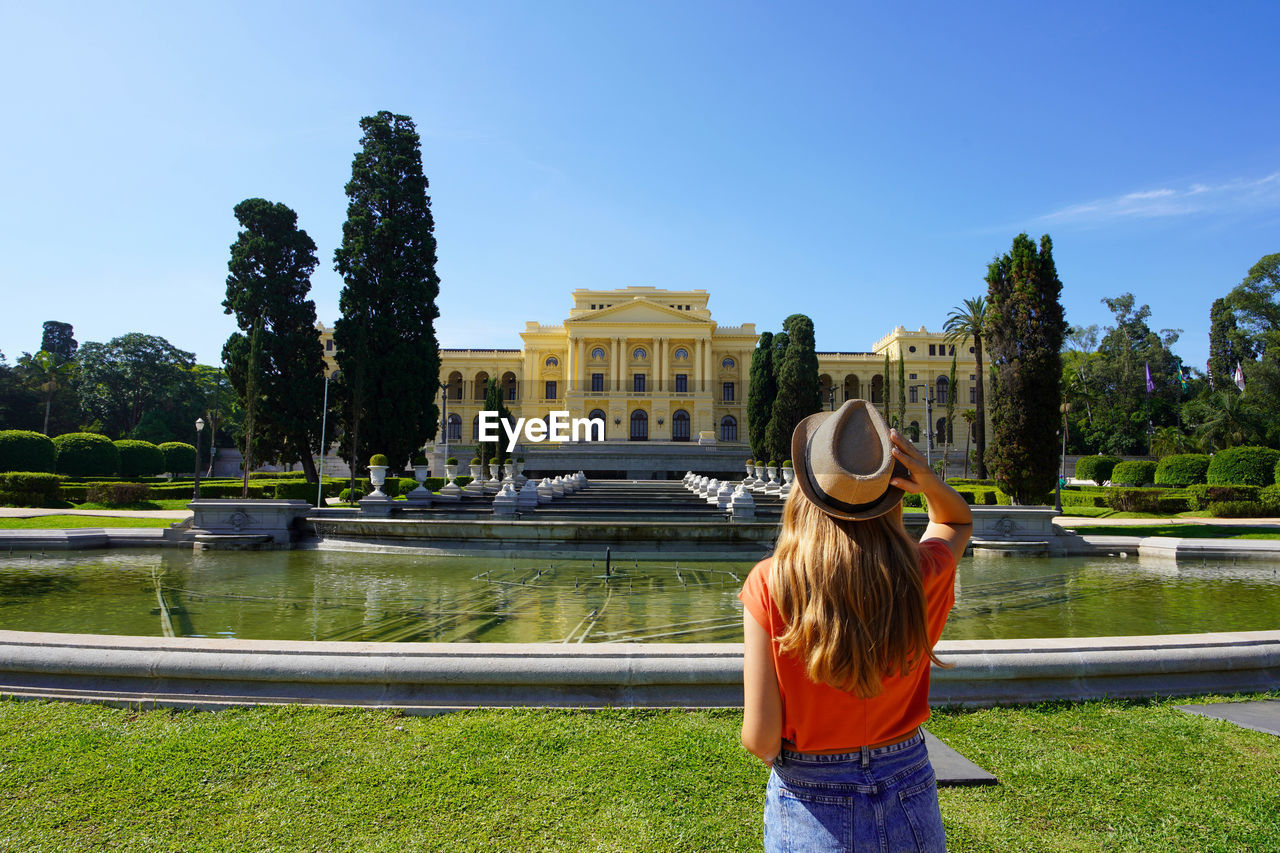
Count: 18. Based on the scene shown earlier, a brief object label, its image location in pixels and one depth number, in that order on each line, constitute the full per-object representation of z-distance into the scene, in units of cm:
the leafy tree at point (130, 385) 5272
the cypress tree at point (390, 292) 2533
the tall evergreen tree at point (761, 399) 3853
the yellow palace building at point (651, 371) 5747
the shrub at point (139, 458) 3048
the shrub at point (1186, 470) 2712
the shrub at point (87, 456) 2781
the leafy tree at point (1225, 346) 4784
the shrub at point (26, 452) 2533
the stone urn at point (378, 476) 1543
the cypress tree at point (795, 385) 3331
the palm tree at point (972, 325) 3503
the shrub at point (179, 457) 3534
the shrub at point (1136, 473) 2933
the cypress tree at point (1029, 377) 1588
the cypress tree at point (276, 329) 2420
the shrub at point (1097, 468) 3372
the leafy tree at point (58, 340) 6450
